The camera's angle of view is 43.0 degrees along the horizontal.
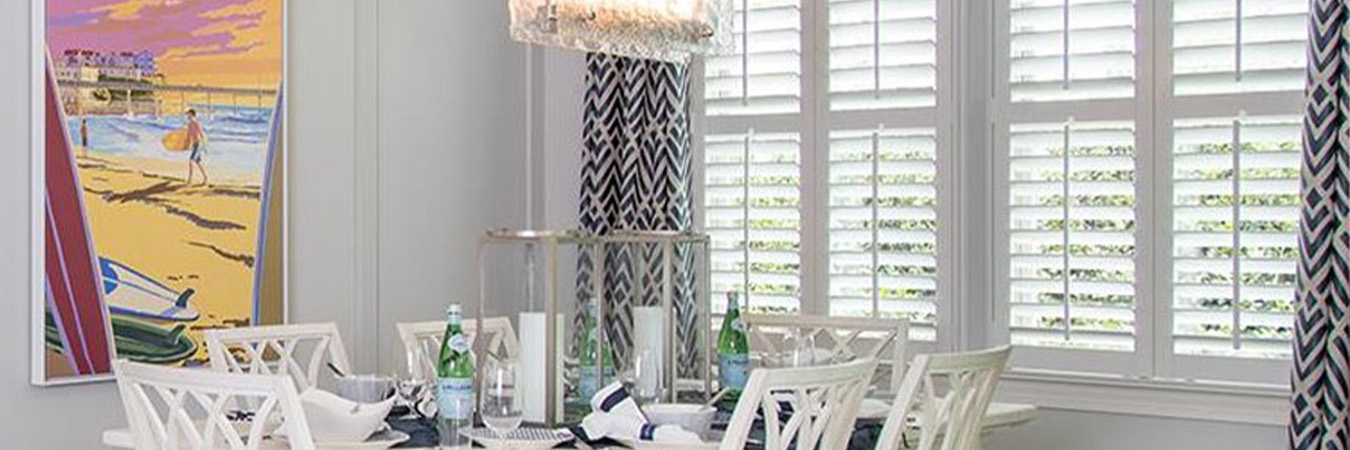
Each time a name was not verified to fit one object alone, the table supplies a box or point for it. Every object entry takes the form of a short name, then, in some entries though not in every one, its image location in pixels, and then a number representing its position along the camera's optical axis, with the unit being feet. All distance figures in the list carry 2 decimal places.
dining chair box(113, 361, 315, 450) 9.50
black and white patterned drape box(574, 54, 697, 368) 17.42
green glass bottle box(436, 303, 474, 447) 11.13
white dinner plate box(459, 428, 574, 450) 11.02
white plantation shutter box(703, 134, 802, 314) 16.98
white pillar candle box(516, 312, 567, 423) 12.00
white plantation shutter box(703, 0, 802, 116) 17.01
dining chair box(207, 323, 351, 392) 13.74
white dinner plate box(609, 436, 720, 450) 10.99
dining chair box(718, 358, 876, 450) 9.80
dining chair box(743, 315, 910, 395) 14.94
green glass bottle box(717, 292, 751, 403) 13.46
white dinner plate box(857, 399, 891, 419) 12.37
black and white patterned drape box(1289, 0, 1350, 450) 12.90
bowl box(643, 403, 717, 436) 11.50
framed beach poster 14.70
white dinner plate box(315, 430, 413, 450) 10.89
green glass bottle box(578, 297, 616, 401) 12.67
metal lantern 11.90
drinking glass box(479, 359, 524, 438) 11.55
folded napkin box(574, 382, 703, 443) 11.21
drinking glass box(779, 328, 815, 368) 13.61
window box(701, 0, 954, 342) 16.01
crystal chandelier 11.80
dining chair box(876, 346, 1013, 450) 10.72
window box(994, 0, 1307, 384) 14.03
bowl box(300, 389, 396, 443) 11.03
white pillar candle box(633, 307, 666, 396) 12.53
